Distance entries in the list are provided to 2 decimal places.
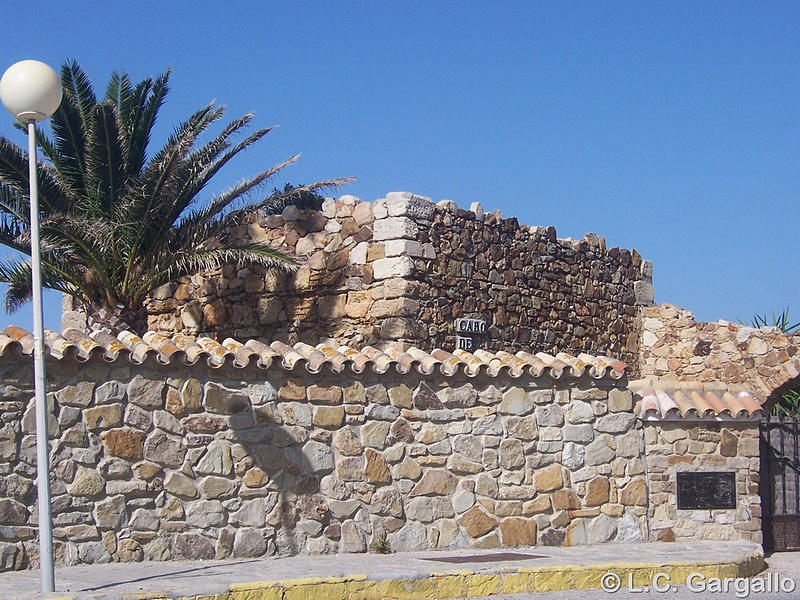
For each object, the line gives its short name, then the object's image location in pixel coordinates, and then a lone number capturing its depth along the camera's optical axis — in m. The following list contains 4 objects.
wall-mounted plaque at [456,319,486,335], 13.83
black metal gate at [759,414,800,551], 11.49
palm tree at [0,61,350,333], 12.30
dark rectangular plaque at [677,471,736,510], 10.70
